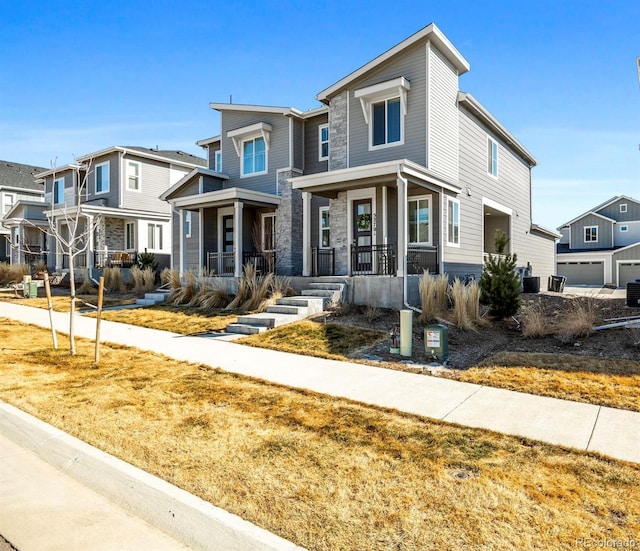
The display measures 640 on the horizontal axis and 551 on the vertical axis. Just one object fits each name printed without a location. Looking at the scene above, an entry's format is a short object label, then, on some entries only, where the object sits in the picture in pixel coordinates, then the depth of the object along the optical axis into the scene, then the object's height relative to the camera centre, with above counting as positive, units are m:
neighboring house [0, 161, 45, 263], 30.88 +5.86
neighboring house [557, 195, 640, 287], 31.83 +1.78
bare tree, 23.97 +2.92
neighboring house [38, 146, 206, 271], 25.28 +3.90
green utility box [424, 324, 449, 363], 7.91 -1.38
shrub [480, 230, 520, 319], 10.66 -0.58
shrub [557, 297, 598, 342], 8.63 -1.19
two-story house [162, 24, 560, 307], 14.11 +2.94
